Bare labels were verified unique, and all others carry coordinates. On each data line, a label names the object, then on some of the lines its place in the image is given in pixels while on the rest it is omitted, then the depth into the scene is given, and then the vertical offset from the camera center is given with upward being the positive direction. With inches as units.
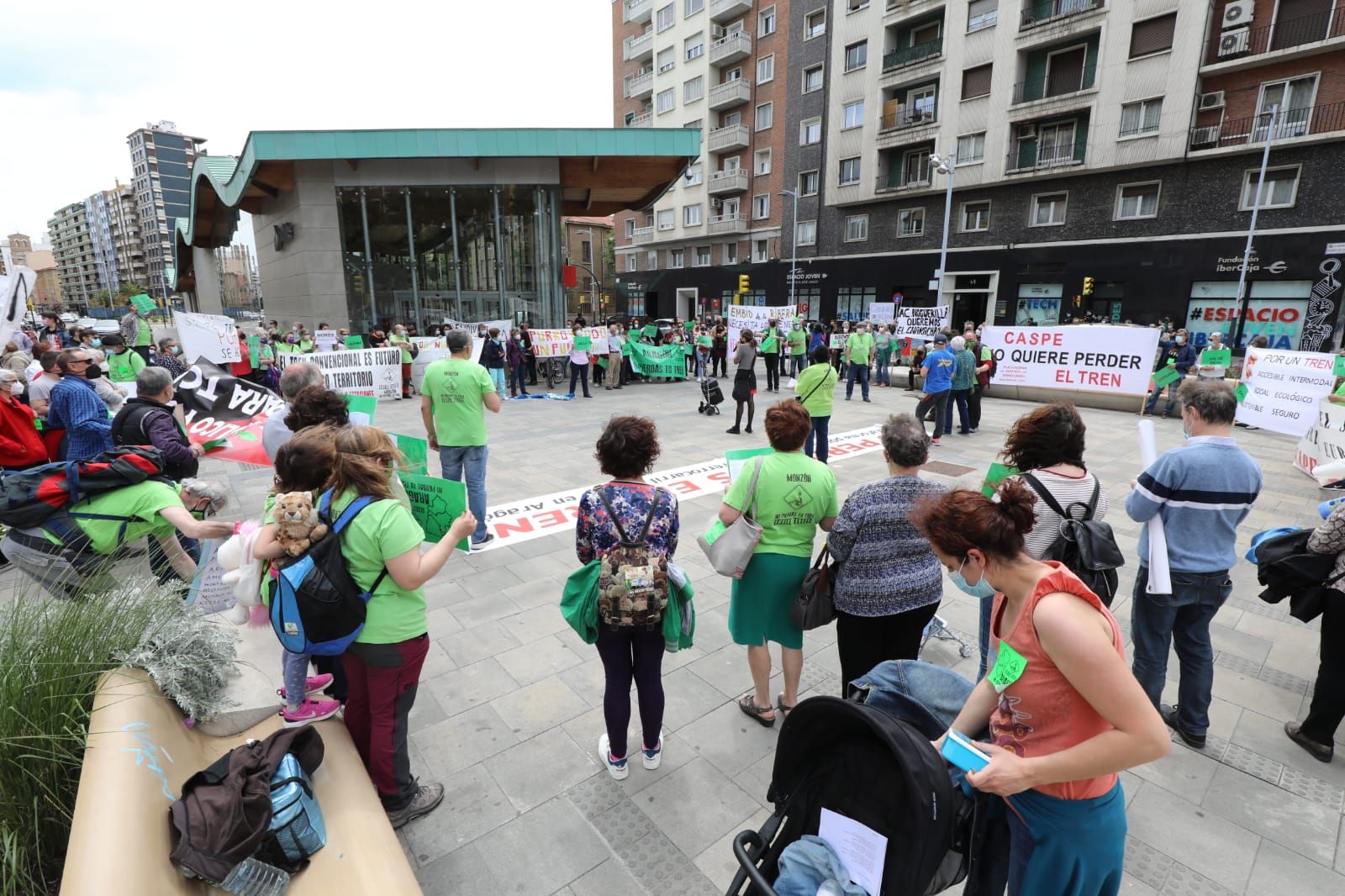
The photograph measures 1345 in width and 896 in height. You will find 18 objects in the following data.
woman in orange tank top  59.3 -39.4
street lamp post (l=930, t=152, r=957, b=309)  1050.3 +223.4
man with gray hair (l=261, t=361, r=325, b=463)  172.2 -25.1
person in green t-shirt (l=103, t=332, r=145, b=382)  392.5 -40.9
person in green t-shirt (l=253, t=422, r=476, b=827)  99.9 -48.7
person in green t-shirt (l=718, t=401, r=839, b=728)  127.3 -44.7
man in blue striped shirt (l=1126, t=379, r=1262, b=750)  123.5 -44.4
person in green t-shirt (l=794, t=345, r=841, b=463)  326.6 -44.5
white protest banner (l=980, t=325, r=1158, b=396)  498.3 -44.3
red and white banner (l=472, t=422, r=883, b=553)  263.9 -93.3
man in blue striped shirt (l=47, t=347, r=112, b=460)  188.5 -35.7
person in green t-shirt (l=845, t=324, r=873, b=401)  575.5 -45.7
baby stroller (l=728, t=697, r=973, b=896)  57.8 -48.4
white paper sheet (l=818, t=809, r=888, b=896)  60.6 -52.4
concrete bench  68.2 -60.9
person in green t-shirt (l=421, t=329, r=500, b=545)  221.9 -38.0
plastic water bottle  78.7 -71.4
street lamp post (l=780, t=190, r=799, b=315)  1556.7 +138.1
